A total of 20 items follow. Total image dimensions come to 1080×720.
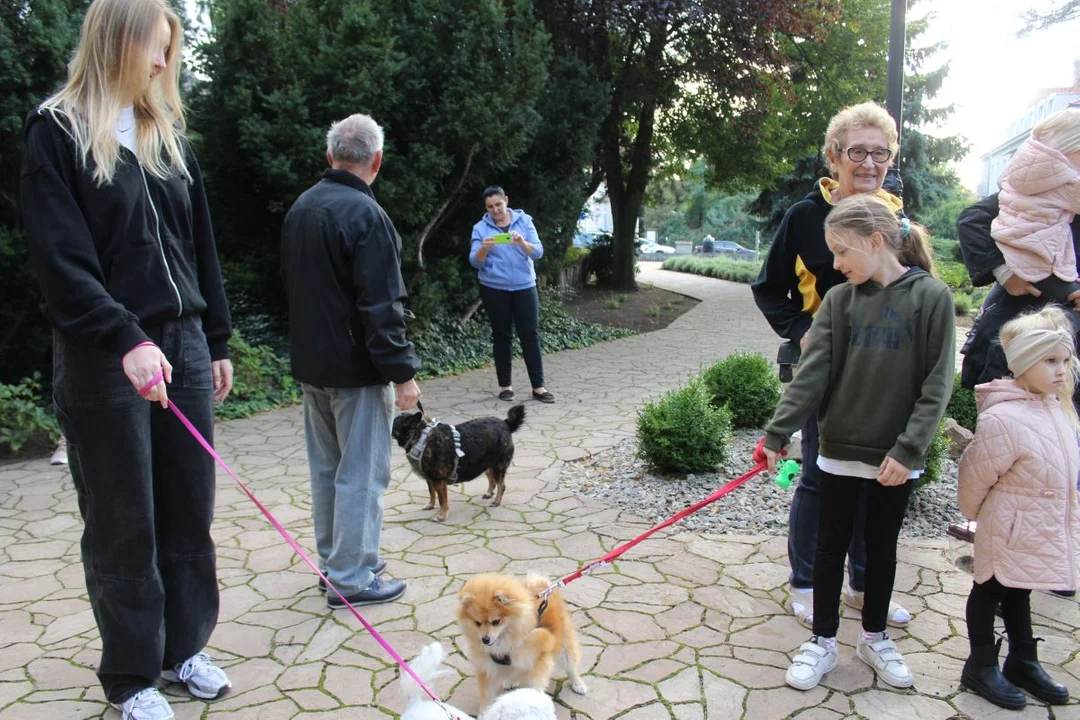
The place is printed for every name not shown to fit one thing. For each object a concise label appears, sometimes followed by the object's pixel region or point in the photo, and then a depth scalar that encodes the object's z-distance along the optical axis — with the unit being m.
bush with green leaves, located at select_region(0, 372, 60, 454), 6.42
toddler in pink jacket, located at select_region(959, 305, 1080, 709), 2.83
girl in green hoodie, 2.74
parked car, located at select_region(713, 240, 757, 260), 47.91
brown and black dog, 4.68
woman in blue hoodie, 7.75
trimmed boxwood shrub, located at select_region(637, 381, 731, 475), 5.49
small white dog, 2.31
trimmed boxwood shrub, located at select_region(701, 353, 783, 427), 6.84
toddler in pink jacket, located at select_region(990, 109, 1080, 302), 3.37
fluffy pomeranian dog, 2.65
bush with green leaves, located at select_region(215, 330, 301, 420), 7.98
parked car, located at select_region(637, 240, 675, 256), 54.69
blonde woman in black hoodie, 2.45
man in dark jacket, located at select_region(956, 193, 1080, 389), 3.55
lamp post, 6.43
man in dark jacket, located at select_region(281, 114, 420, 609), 3.38
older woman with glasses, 3.21
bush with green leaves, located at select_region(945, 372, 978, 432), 6.01
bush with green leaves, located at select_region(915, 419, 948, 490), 4.72
